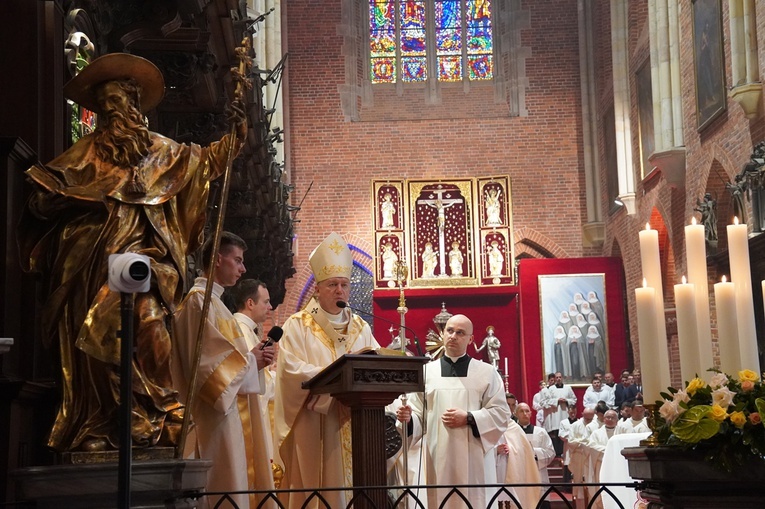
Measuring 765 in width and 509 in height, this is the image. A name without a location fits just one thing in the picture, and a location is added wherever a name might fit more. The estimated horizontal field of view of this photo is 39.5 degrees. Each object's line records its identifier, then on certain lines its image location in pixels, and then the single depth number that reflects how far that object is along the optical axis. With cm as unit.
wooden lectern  464
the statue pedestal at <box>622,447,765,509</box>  406
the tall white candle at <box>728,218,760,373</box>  477
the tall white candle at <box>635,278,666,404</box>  421
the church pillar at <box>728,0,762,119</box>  1309
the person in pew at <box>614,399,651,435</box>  1248
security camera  303
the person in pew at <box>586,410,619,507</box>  1298
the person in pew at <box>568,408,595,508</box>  1394
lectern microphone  582
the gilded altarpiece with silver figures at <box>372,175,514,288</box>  2162
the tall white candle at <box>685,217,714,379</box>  434
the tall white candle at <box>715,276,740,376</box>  439
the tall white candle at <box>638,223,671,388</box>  421
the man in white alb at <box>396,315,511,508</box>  727
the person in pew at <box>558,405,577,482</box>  1510
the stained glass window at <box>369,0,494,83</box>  2364
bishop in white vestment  587
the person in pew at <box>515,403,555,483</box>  1249
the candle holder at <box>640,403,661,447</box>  428
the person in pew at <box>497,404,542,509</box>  958
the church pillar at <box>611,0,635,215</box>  2031
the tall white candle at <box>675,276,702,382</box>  426
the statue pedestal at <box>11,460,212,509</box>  351
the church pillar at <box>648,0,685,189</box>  1675
